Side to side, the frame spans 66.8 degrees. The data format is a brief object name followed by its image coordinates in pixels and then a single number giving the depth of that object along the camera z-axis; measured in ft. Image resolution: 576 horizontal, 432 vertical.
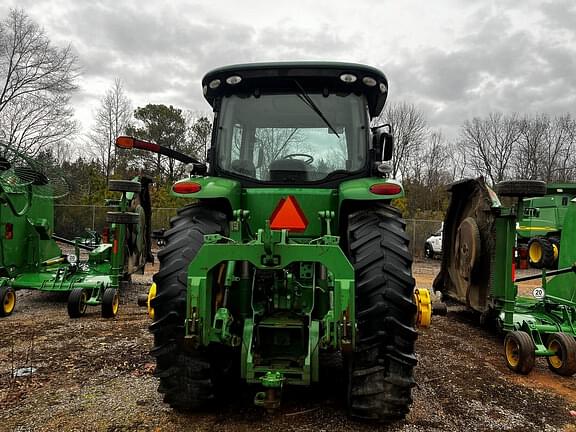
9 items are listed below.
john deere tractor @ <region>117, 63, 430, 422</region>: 8.52
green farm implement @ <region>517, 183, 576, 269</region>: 50.52
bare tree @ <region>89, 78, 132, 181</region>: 92.58
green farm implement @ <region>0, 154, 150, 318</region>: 21.59
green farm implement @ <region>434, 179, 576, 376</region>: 14.79
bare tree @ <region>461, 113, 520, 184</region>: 122.52
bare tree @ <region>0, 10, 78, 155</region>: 75.92
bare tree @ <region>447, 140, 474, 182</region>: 119.34
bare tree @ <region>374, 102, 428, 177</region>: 105.40
